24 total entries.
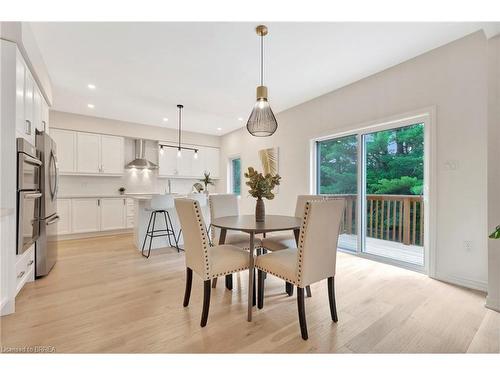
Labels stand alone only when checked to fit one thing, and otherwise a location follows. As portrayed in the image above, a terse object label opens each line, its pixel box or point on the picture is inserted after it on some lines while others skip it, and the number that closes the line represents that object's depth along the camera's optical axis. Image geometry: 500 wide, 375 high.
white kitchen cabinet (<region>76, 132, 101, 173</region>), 4.66
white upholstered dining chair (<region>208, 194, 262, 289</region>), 2.45
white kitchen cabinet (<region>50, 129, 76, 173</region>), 4.43
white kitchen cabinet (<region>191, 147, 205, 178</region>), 6.12
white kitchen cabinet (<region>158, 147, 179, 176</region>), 5.65
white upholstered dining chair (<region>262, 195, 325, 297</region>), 2.22
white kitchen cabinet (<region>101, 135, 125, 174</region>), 4.94
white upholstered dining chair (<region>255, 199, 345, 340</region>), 1.58
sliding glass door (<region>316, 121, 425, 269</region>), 2.99
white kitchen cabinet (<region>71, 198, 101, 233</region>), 4.56
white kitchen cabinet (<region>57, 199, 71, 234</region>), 4.41
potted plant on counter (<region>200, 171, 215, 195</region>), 5.86
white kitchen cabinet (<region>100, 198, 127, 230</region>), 4.88
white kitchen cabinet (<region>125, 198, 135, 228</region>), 5.17
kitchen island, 3.71
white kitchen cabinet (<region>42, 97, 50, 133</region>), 3.10
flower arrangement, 2.17
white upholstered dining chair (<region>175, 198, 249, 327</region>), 1.69
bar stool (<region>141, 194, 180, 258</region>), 3.49
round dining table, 1.78
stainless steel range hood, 5.16
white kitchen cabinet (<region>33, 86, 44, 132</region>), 2.61
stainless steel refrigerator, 2.54
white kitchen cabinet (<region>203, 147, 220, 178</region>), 6.36
